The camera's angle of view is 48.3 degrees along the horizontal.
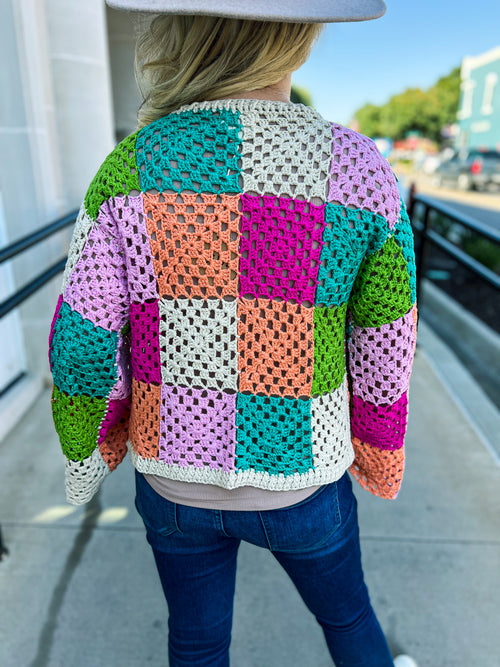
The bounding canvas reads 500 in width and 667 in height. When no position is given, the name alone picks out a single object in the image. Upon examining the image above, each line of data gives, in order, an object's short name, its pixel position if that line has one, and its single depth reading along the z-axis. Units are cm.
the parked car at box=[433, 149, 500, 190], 1917
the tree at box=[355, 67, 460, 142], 4947
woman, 88
